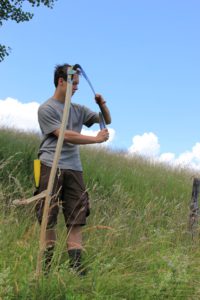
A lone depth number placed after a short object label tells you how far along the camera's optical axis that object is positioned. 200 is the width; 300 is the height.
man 4.21
